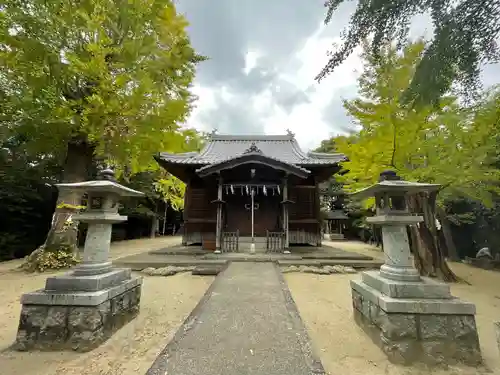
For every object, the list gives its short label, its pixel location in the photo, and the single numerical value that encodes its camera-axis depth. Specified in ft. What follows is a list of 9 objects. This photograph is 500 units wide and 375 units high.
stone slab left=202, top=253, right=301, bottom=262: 24.89
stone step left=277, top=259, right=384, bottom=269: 25.19
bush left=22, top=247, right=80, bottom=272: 24.39
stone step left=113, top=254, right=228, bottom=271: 24.63
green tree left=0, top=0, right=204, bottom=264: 21.30
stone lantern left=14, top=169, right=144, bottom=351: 10.06
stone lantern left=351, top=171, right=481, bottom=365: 9.41
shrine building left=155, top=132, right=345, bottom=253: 32.11
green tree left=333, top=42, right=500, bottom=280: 18.39
